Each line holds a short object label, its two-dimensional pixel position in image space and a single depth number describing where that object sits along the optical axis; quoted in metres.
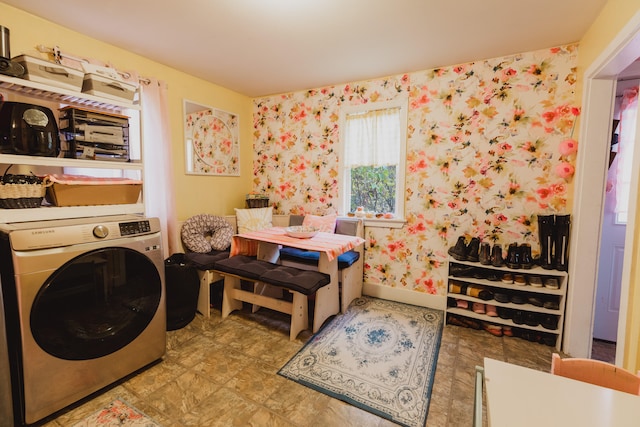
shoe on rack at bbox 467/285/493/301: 2.39
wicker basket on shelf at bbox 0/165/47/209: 1.43
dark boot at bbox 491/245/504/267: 2.35
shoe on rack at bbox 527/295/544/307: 2.25
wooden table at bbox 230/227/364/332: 2.36
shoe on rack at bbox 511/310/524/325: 2.29
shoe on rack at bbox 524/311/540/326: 2.26
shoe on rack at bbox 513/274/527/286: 2.27
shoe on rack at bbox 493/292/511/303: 2.34
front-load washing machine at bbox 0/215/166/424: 1.35
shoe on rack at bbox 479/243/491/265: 2.39
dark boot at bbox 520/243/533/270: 2.29
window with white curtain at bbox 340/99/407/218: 3.02
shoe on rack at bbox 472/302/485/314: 2.43
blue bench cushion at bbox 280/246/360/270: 2.71
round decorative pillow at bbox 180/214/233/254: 2.85
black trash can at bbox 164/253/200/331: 2.41
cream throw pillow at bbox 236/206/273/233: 3.26
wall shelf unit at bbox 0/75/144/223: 1.47
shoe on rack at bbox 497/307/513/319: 2.37
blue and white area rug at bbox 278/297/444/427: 1.66
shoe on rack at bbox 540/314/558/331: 2.19
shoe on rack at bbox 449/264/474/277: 2.47
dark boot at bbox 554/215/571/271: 2.15
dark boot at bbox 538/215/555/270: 2.21
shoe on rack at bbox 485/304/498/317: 2.39
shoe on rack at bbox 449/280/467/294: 2.49
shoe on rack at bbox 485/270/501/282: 2.38
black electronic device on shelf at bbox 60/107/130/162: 1.72
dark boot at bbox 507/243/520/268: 2.30
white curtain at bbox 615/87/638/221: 2.30
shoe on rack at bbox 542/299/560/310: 2.19
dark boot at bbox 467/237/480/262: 2.46
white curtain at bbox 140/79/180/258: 2.60
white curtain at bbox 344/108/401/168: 3.05
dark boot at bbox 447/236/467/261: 2.50
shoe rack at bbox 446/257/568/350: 2.20
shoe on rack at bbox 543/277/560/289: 2.20
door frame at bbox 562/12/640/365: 1.97
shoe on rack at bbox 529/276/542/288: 2.24
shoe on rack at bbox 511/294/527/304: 2.29
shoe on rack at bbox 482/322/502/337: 2.38
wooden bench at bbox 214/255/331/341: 2.19
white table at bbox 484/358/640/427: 0.67
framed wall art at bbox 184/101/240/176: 3.09
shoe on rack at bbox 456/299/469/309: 2.51
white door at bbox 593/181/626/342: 2.42
